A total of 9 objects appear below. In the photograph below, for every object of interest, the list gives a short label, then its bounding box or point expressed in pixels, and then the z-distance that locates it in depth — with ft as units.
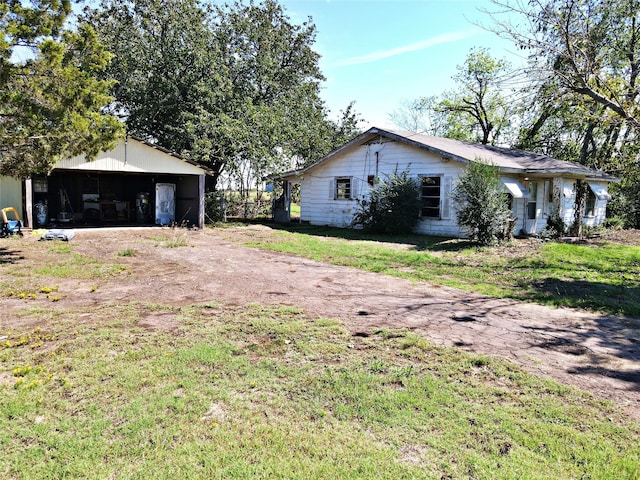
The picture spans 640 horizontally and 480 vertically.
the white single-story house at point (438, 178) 46.03
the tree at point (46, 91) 23.61
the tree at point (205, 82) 59.98
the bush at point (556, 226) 49.80
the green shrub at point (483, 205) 37.27
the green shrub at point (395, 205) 46.70
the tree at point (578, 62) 23.63
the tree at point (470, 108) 89.97
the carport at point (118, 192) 47.39
